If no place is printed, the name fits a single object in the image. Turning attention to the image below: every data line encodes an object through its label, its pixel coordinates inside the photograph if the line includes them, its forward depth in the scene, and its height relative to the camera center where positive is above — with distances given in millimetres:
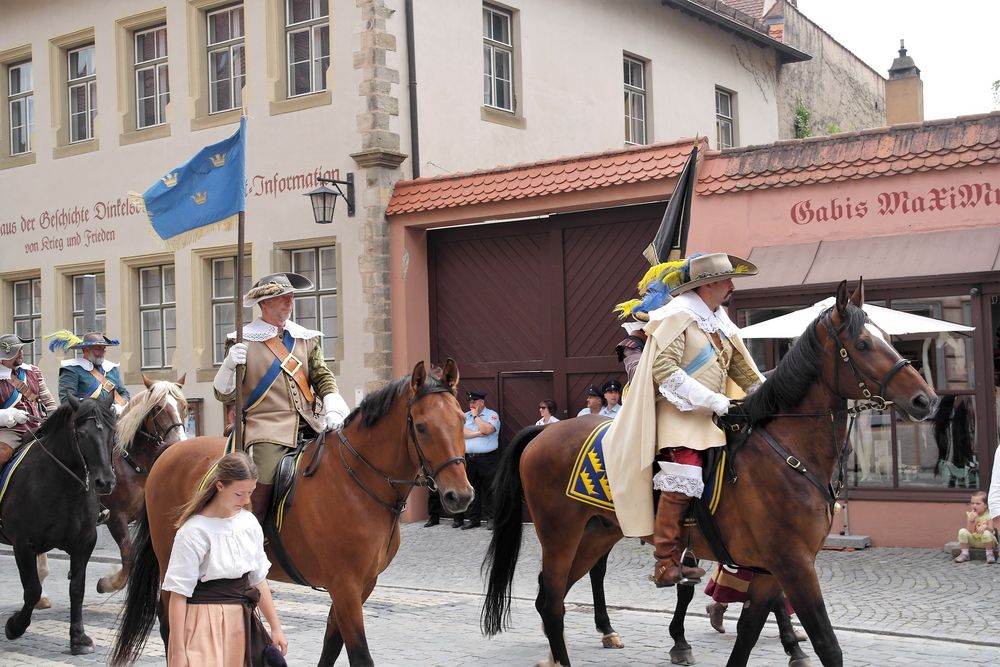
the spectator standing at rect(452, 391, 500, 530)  15953 -1495
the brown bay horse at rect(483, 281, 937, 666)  6207 -683
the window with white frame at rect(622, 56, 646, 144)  21953 +4118
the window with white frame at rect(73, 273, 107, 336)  20719 +647
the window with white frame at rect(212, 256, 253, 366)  18953 +591
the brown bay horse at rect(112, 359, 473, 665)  6266 -831
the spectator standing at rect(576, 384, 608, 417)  14719 -838
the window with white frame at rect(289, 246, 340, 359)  17656 +647
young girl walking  4996 -994
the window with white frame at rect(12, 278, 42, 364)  21797 +596
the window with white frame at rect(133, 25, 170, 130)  19953 +4321
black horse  9156 -1069
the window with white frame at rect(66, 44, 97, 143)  21172 +4370
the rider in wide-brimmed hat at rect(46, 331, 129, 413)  11750 -249
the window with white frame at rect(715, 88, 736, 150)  24219 +4130
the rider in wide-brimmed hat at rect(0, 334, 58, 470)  10133 -418
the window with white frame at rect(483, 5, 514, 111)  18859 +4230
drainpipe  17281 +3600
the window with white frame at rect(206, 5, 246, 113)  18812 +4333
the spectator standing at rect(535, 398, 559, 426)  15328 -966
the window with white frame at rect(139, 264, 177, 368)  19766 +434
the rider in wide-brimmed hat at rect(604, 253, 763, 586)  6766 -411
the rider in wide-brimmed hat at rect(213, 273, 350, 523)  7055 -243
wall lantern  16828 +1896
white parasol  11414 +2
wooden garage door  15656 +422
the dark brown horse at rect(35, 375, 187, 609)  11008 -902
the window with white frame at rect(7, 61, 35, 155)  22188 +4340
